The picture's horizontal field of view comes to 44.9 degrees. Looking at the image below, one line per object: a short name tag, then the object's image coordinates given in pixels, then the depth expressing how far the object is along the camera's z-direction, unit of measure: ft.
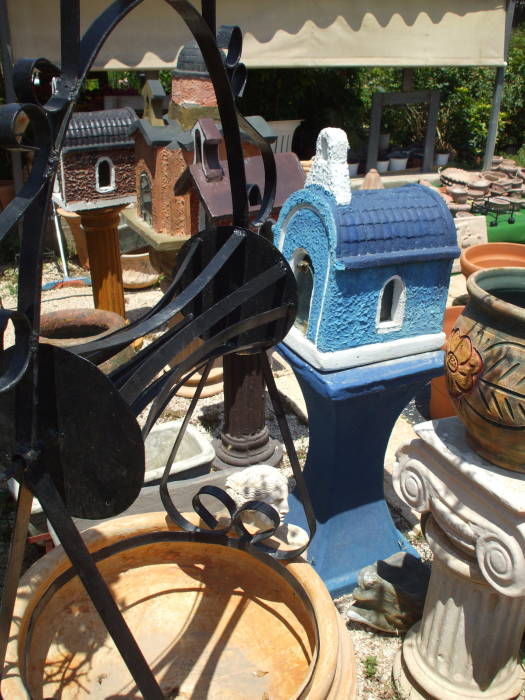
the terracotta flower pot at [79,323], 12.27
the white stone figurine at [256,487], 7.72
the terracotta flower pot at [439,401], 12.94
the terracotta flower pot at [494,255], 18.69
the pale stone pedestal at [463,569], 6.25
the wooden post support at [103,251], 14.69
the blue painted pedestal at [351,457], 8.43
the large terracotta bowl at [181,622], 5.47
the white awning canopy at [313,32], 18.04
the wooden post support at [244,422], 11.51
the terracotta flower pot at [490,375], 6.16
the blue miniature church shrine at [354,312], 7.90
